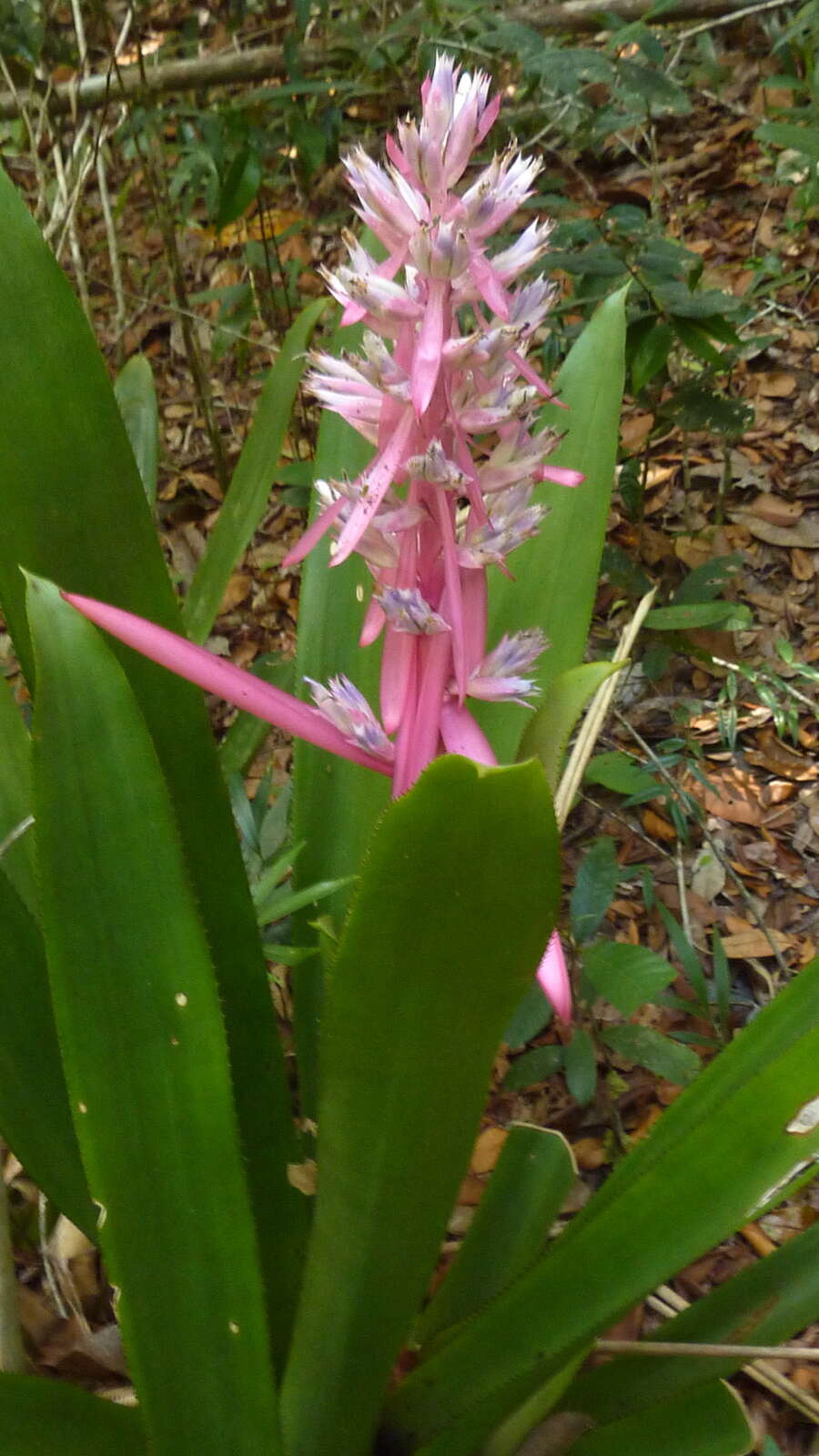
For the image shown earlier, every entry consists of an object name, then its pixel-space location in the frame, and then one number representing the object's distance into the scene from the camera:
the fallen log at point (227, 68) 1.73
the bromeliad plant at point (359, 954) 0.50
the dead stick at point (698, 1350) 0.68
